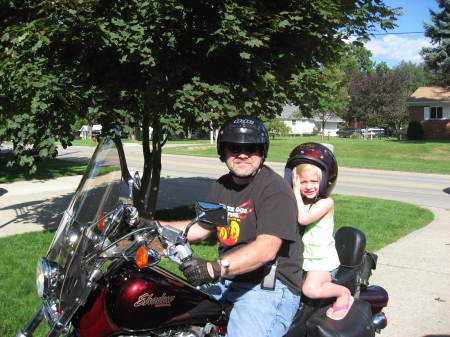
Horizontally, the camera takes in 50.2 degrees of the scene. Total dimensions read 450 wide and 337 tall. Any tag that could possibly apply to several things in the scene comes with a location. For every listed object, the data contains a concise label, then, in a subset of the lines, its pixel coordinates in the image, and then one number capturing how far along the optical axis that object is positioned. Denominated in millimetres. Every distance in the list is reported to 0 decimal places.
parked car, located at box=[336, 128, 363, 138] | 57972
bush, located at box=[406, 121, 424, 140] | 38469
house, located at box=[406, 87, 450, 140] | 38625
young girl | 2834
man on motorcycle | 2400
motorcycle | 2090
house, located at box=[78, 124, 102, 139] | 49850
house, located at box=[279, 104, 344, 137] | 67500
